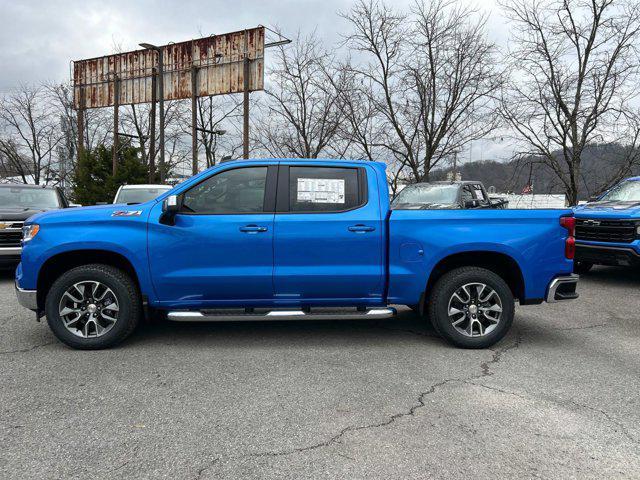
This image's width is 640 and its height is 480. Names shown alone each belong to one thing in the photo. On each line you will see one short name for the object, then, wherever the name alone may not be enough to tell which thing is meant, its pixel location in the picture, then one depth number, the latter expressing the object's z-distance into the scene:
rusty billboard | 22.31
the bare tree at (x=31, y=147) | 42.12
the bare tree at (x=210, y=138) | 39.81
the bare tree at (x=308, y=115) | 20.97
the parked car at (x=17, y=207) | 8.17
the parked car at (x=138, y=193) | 11.89
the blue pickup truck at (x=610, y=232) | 7.87
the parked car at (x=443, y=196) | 10.12
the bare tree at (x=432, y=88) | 17.06
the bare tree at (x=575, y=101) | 14.48
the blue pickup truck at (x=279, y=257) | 4.64
